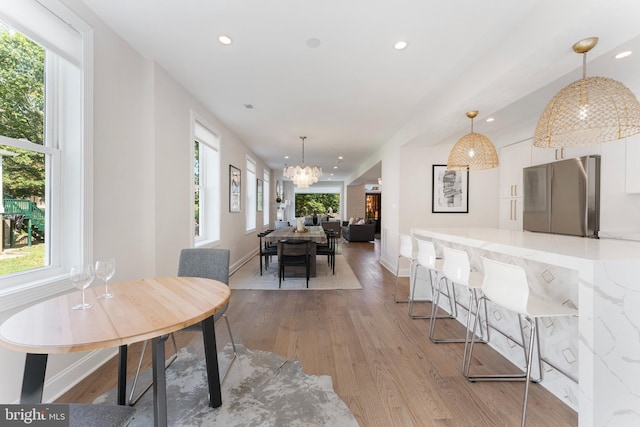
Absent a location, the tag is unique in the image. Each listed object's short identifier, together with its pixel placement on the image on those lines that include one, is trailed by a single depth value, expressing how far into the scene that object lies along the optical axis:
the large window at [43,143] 1.60
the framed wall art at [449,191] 4.89
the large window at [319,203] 14.63
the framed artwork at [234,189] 5.01
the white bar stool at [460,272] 2.07
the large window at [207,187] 4.02
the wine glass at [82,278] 1.24
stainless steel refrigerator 3.27
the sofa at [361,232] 9.96
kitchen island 1.28
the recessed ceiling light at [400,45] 2.28
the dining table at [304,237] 4.44
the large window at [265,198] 8.36
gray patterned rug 1.54
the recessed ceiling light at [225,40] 2.24
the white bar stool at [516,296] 1.47
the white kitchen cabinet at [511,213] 4.40
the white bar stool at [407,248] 3.17
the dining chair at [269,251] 4.73
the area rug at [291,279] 4.20
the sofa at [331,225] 9.92
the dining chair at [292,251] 4.14
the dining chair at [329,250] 5.02
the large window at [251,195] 6.72
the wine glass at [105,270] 1.37
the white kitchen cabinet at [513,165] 4.27
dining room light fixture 6.22
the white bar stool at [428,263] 2.64
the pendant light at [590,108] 1.56
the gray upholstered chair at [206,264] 2.11
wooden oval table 0.94
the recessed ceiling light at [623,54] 2.21
